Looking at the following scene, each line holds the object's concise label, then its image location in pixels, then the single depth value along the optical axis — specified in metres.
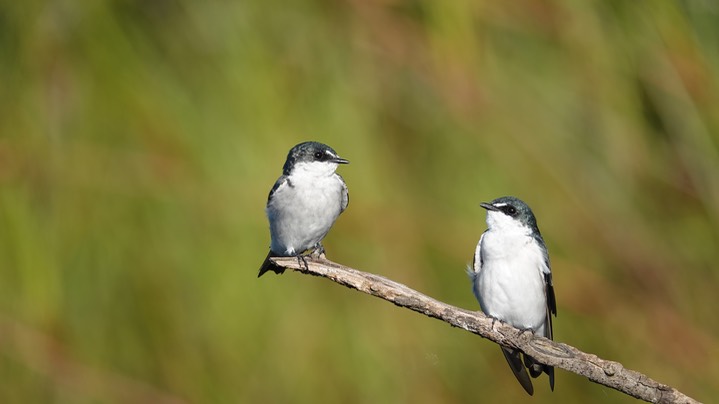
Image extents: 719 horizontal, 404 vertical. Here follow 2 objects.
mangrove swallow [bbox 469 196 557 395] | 4.64
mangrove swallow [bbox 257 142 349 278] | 4.62
